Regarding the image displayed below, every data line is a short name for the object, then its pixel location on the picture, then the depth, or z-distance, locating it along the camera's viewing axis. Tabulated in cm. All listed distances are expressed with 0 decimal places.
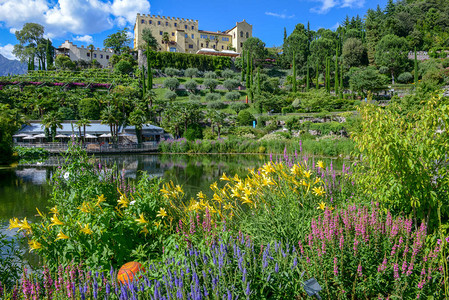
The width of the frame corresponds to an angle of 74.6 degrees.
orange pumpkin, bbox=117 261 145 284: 287
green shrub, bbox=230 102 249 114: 4182
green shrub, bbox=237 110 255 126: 3628
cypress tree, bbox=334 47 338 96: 4473
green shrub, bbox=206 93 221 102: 4581
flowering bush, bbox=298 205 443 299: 246
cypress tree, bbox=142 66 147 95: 4237
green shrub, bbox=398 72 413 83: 4669
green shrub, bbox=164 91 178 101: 4353
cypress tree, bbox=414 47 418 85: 4400
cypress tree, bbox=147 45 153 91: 4481
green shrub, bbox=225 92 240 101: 4572
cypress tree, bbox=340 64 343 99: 4134
